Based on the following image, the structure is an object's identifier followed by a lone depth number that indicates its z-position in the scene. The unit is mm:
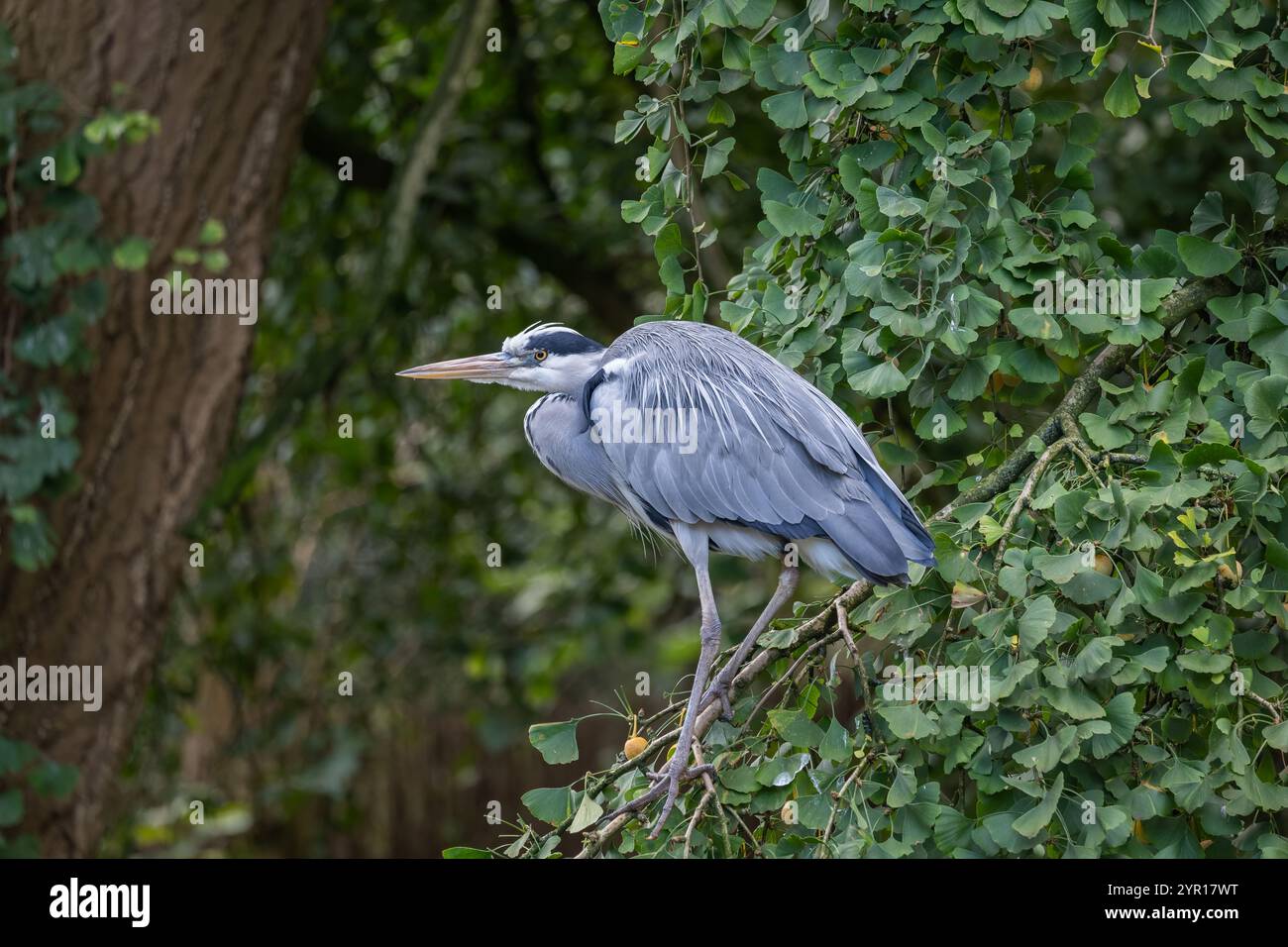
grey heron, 5293
